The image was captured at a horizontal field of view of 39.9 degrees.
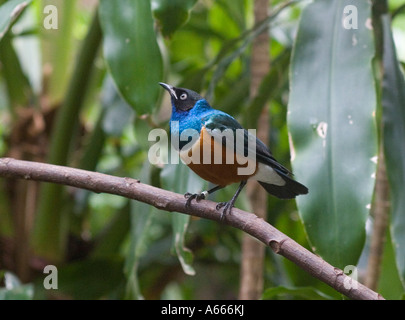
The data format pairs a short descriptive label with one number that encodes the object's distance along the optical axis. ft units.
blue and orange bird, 4.33
